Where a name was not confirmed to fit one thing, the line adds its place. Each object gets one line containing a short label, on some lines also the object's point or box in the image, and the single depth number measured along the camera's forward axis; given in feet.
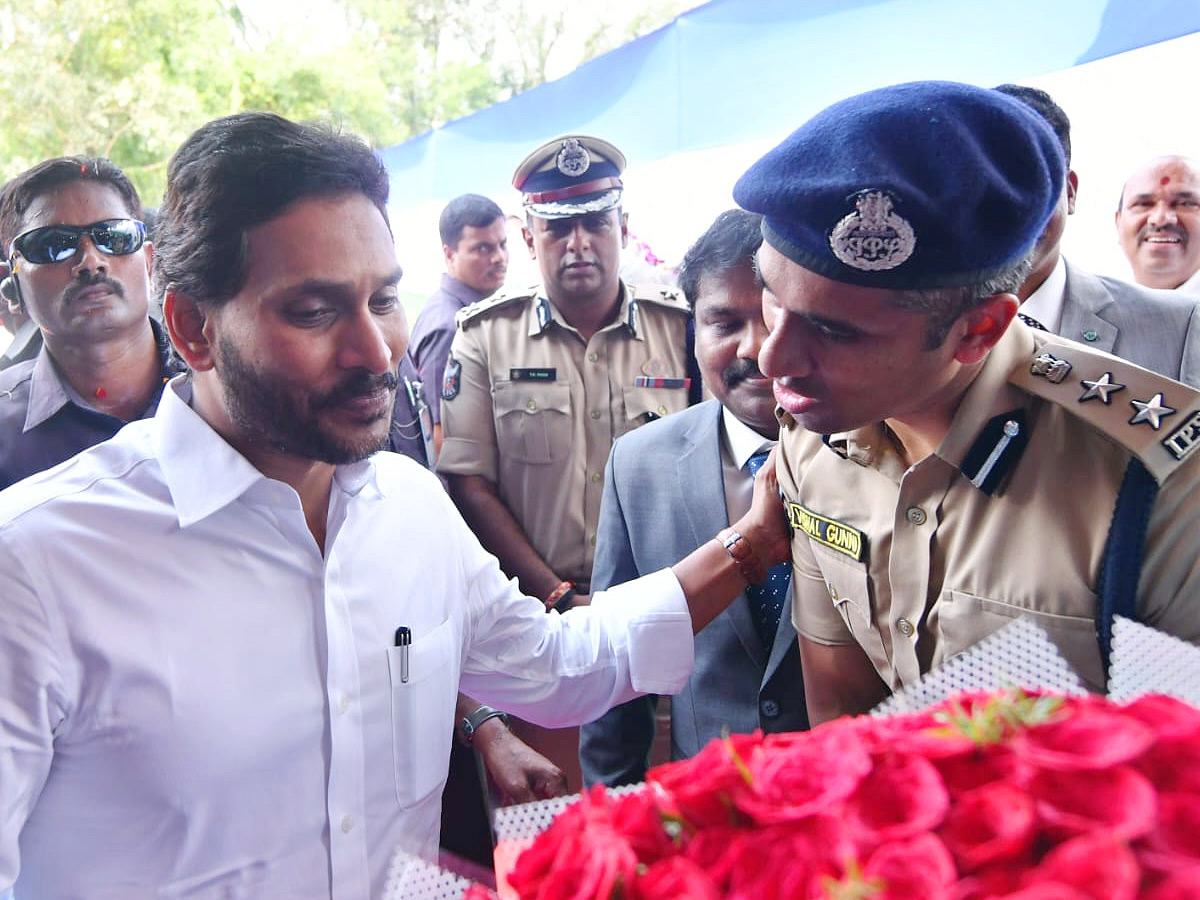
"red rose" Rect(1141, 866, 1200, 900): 1.86
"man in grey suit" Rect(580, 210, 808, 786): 7.04
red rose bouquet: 1.96
